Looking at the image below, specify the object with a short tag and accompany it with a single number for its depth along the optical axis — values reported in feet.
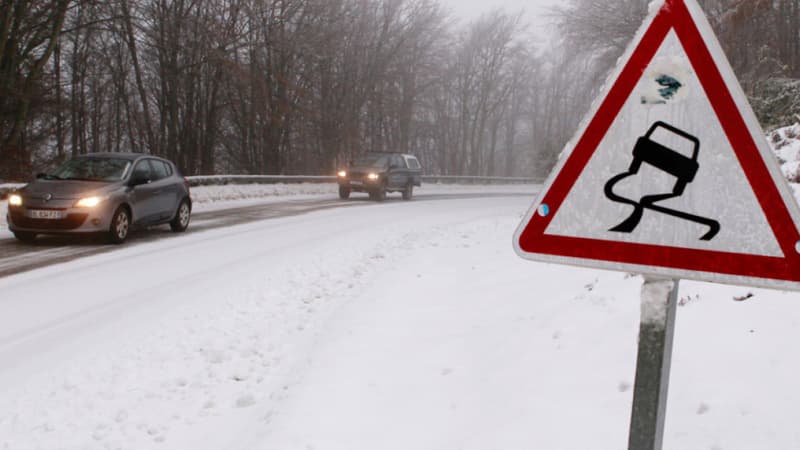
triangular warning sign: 4.90
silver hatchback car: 32.83
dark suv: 73.51
